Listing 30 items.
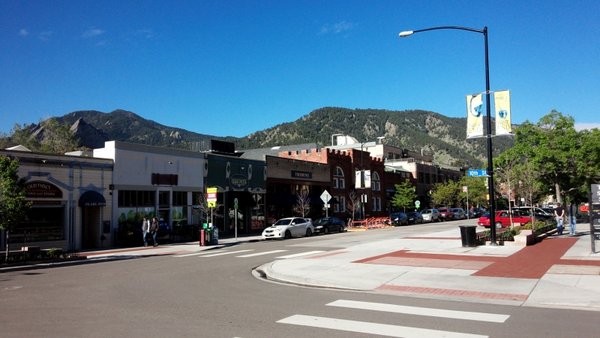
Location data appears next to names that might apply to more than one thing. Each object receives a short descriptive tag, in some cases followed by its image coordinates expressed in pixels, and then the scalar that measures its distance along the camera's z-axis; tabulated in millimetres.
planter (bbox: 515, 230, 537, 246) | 21375
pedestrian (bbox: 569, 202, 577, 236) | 27598
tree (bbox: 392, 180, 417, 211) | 67250
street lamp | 19809
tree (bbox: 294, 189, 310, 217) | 46750
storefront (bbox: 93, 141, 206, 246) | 30438
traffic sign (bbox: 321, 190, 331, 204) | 41688
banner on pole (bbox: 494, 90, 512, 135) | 19344
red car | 36266
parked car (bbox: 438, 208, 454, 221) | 63762
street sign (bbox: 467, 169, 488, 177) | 20636
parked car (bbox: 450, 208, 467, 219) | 65594
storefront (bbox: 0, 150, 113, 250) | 25547
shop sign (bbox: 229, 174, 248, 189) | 40938
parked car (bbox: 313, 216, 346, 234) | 39531
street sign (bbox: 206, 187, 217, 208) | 29780
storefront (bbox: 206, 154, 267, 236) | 39250
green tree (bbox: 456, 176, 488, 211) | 79938
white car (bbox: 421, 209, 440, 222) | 60612
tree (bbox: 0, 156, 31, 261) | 19375
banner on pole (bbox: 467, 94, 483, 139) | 20234
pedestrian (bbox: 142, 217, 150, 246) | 29084
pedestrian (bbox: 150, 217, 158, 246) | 29033
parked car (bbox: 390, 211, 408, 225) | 52384
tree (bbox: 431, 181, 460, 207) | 76812
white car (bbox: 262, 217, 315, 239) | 33844
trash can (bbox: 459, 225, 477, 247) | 21167
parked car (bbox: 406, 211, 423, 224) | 56184
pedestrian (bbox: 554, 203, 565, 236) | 27530
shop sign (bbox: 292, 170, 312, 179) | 49312
